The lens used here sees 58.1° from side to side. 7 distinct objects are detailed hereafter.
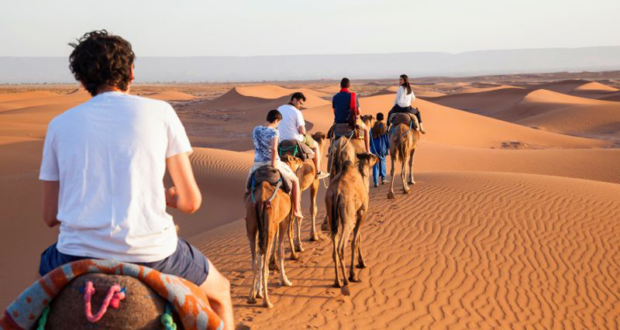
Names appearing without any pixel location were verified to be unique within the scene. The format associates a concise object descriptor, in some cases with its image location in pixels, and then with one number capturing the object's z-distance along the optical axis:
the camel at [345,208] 7.95
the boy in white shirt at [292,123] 9.41
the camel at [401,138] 13.65
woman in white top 13.66
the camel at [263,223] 7.16
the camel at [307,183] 9.85
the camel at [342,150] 10.81
